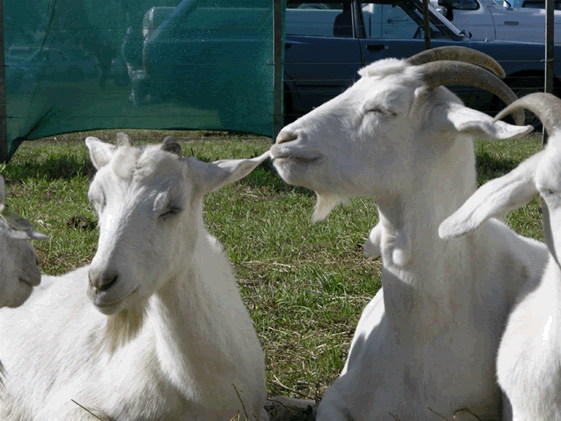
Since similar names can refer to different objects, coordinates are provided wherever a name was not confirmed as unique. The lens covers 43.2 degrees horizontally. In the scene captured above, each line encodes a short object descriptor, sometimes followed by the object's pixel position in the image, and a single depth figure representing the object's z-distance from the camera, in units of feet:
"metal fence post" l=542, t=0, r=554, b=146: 23.65
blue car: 24.48
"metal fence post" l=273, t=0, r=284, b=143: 24.27
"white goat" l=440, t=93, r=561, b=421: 6.79
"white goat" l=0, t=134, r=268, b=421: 8.54
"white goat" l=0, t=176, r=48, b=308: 8.22
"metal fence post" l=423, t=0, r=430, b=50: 27.32
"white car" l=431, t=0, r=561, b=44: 38.55
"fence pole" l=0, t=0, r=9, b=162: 24.35
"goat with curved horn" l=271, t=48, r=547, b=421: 8.21
